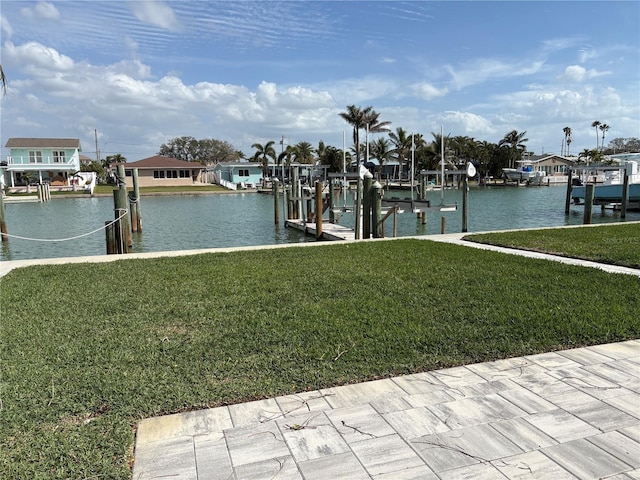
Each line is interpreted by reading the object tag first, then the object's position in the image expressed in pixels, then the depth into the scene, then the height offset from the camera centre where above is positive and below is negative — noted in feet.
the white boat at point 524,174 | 238.41 -0.90
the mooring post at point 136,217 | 71.00 -5.77
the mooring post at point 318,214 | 55.33 -4.44
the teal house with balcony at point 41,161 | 184.03 +6.48
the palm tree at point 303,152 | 235.40 +10.92
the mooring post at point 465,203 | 56.61 -3.59
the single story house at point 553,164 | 269.85 +4.28
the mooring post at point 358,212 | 49.60 -3.90
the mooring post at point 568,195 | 91.64 -4.39
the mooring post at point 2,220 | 56.95 -4.75
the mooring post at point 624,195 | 78.11 -3.79
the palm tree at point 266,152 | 229.66 +10.79
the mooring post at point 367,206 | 48.24 -3.11
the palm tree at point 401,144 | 211.20 +12.89
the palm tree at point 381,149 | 219.10 +10.99
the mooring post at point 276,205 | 78.43 -4.80
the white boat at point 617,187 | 89.61 -2.96
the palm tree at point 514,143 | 256.32 +15.11
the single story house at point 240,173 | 220.64 +1.33
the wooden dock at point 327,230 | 55.16 -6.76
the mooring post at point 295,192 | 74.73 -2.60
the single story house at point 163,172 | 206.28 +2.06
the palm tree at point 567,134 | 339.77 +25.79
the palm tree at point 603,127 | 329.31 +29.10
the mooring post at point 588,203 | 59.47 -3.81
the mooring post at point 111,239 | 42.09 -5.21
